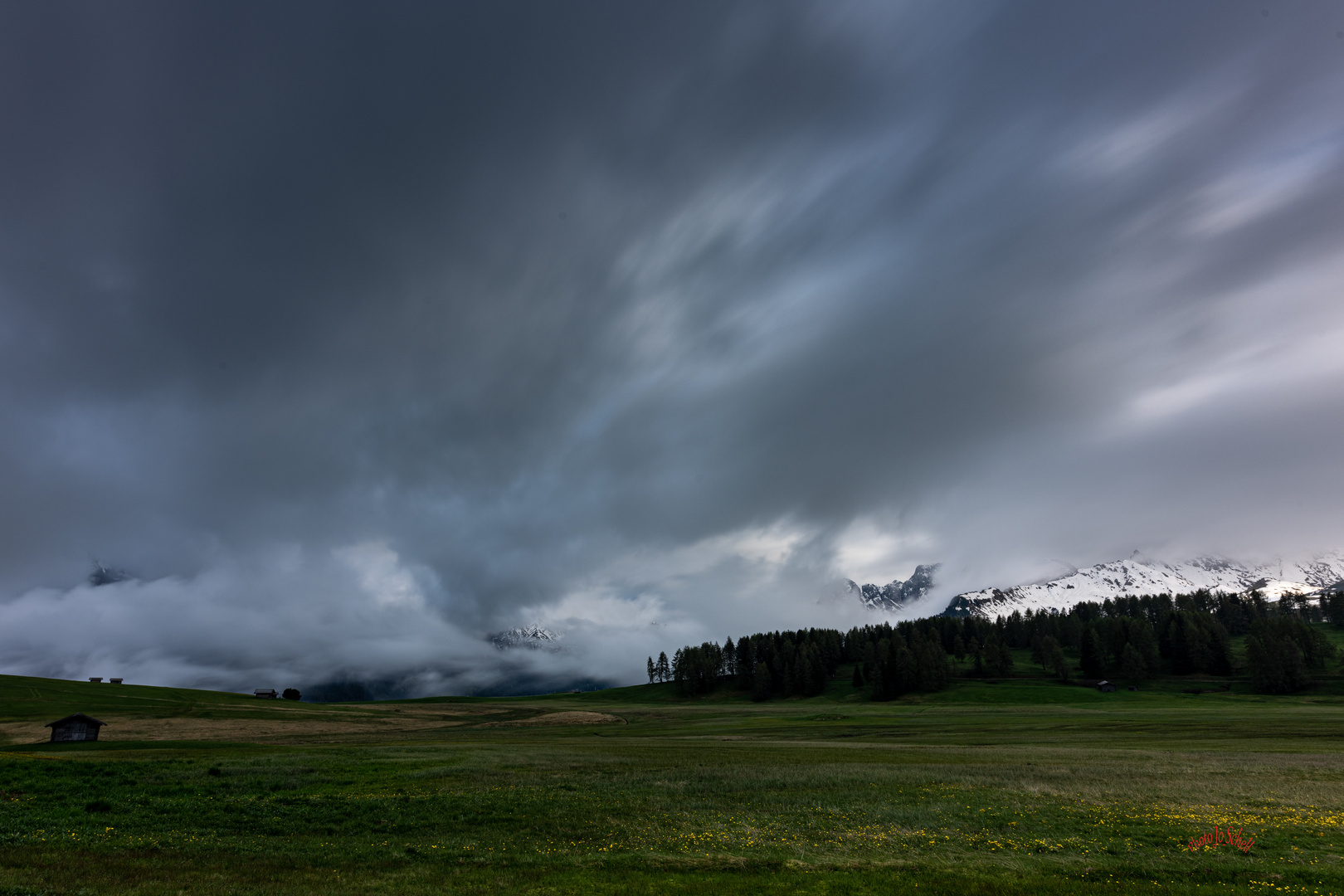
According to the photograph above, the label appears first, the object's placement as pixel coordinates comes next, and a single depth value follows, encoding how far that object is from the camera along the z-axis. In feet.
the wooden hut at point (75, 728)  236.84
